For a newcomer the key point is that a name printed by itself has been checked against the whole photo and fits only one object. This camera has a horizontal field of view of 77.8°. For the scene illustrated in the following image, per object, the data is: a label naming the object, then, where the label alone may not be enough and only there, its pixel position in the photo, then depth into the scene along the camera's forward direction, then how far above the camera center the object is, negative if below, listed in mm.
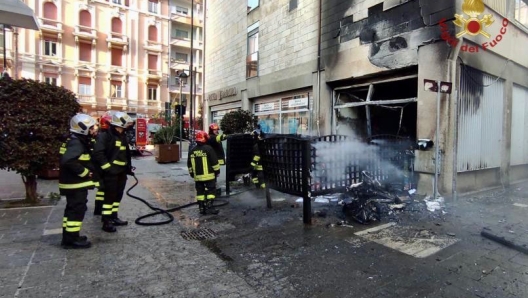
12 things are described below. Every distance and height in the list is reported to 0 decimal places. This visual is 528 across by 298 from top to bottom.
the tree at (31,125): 5539 +230
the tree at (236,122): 11109 +604
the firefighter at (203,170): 5750 -543
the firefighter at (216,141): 7105 -29
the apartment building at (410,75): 6504 +1671
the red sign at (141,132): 22281 +478
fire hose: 5145 -1275
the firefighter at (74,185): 4047 -582
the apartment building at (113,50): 31625 +9386
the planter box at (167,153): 13945 -589
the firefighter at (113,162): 4750 -350
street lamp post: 15749 +1340
